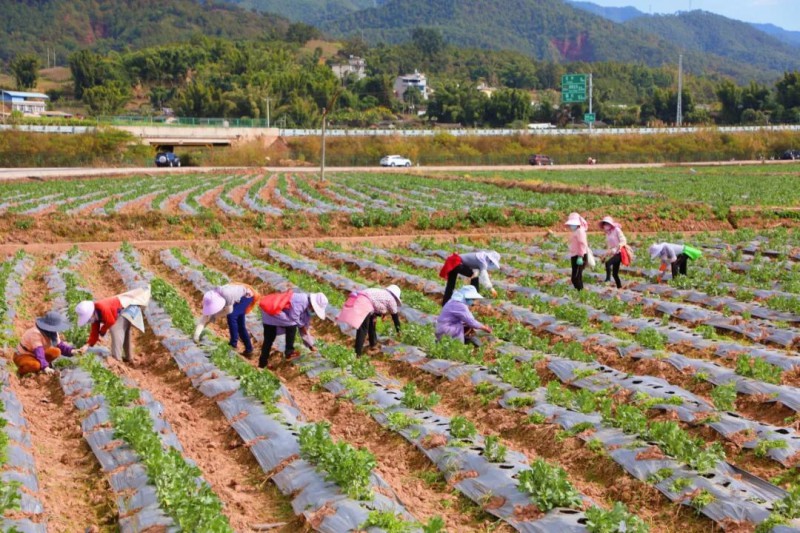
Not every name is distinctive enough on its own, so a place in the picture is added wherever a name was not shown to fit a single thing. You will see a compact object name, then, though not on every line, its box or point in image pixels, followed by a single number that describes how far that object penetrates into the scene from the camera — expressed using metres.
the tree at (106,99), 117.62
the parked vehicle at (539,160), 76.88
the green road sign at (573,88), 87.00
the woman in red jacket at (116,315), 12.36
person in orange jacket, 11.97
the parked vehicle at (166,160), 66.00
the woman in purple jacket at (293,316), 12.31
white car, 73.56
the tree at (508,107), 121.12
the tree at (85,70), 140.38
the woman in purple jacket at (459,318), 12.98
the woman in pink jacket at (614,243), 18.00
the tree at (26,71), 145.25
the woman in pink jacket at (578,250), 17.48
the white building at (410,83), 186.41
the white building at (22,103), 110.50
